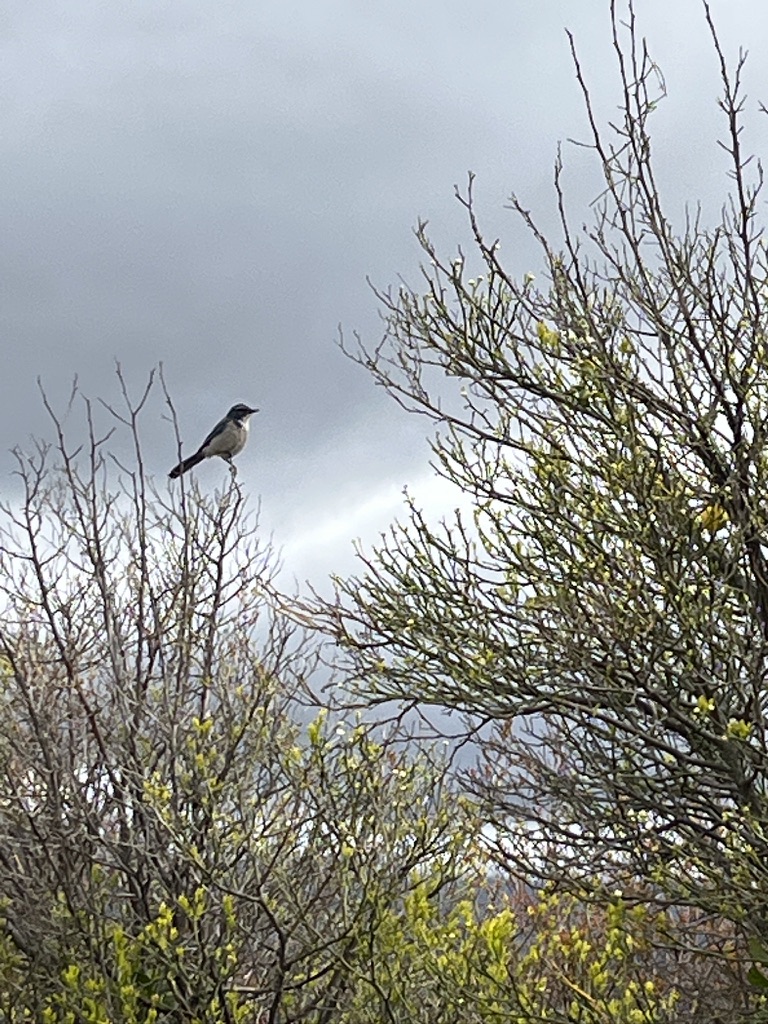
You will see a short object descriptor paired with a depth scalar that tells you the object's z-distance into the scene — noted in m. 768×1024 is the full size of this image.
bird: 11.12
